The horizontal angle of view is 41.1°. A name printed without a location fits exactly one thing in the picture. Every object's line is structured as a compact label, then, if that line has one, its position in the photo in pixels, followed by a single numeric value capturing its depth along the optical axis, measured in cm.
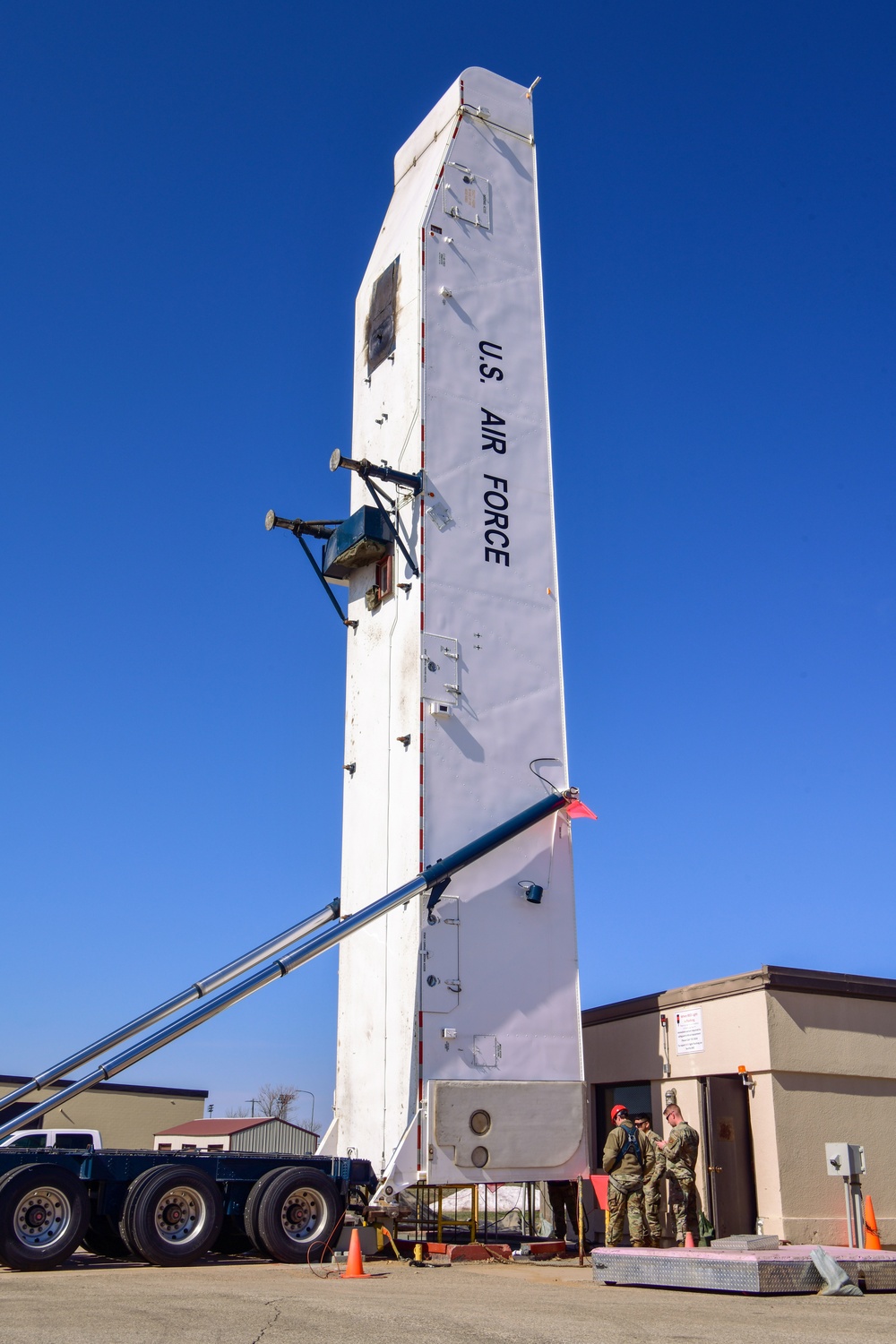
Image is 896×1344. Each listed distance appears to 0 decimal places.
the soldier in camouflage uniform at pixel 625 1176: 1341
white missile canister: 1405
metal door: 1403
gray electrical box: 1391
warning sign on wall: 1538
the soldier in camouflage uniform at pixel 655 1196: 1353
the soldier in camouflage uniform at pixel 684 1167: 1370
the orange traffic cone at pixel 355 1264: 1117
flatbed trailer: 1112
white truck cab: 2061
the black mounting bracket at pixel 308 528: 1753
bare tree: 8281
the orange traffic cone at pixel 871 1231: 1390
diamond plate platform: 975
